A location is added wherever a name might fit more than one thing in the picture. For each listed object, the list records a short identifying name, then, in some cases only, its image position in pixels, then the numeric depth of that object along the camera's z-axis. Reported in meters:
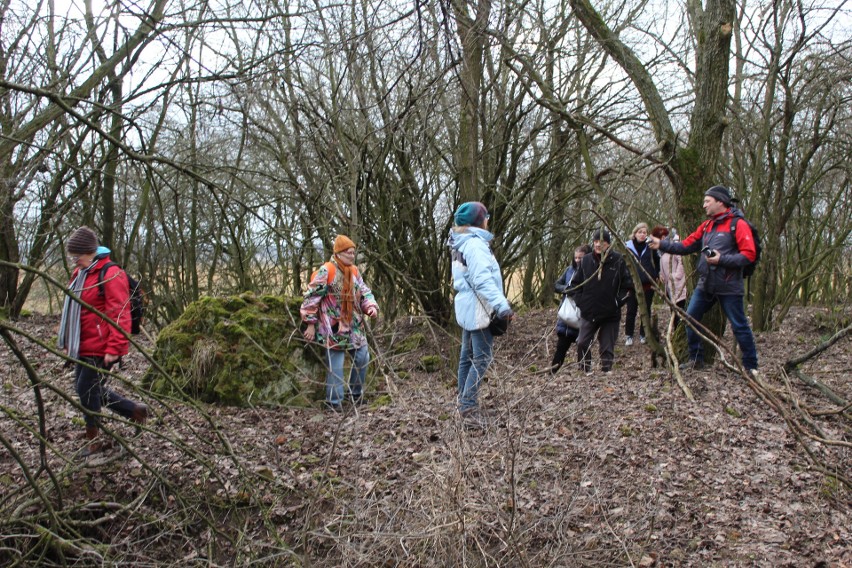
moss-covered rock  7.02
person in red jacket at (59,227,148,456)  5.31
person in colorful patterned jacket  6.59
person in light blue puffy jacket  5.48
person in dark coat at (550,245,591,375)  7.67
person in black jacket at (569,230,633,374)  7.18
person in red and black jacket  6.17
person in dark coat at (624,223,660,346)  8.89
